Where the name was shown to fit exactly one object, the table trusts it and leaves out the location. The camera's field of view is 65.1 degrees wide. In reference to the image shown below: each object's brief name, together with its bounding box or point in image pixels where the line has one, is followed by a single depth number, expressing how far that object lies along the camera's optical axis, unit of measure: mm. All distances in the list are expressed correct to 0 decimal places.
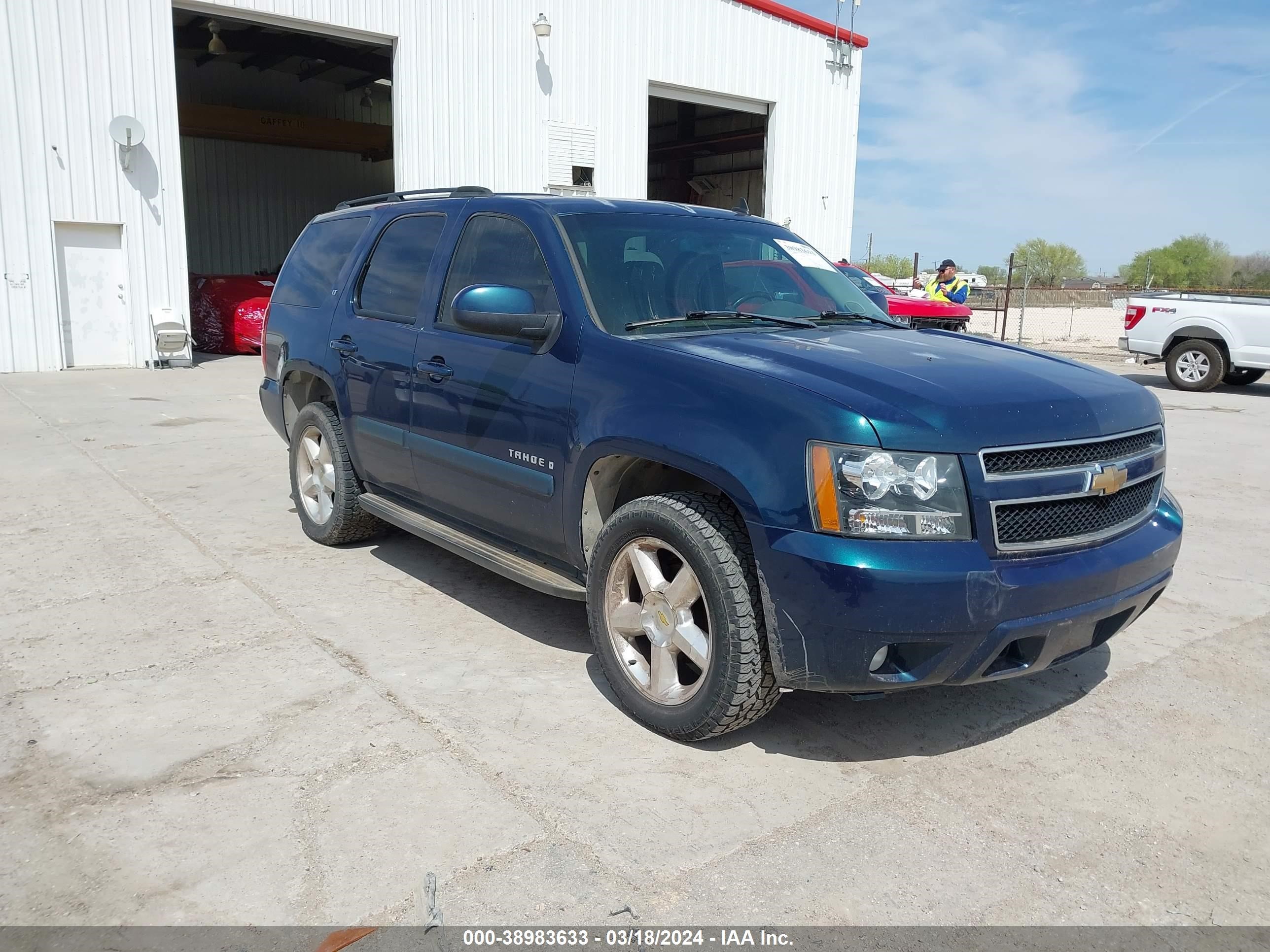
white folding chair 15680
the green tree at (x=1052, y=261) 93625
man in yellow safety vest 15094
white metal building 14750
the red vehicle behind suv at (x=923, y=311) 13812
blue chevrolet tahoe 2867
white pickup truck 13945
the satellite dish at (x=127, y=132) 14789
